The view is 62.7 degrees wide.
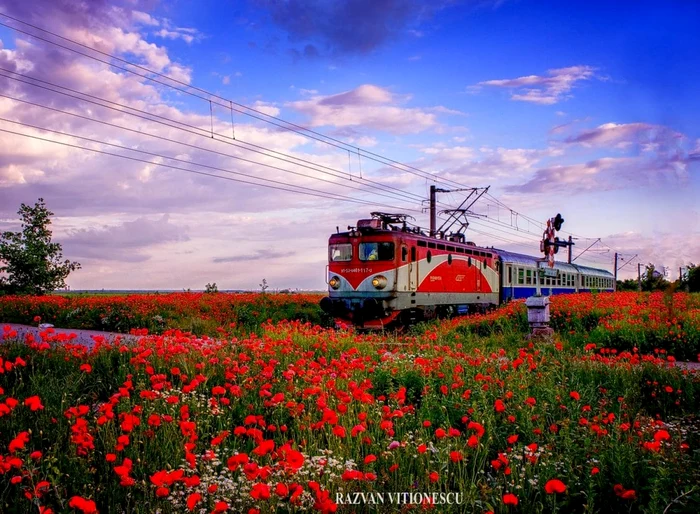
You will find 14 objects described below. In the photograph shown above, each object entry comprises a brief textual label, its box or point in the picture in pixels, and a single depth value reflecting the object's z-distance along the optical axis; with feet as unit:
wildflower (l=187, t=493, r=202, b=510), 8.98
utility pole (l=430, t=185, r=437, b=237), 93.81
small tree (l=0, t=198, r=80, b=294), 93.71
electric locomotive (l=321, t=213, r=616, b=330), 62.49
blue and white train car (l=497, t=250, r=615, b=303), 97.71
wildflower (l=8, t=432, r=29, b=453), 11.43
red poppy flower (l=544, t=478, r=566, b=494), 9.96
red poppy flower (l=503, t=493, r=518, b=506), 9.84
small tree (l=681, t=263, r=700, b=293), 147.43
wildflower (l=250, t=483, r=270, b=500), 8.62
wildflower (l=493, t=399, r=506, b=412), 14.89
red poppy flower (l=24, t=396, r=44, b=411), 13.46
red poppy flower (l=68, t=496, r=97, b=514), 8.73
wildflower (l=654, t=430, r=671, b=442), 13.55
